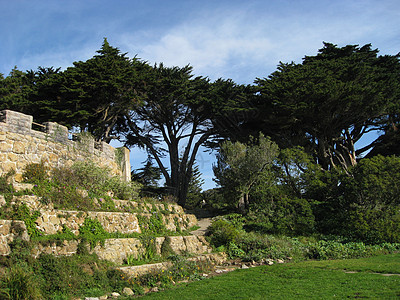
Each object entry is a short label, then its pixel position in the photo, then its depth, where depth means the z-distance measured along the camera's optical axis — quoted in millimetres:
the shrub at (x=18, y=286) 7270
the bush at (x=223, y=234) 16453
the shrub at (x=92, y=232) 10723
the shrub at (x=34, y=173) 11852
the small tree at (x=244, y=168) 21181
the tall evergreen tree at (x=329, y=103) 22969
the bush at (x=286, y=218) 18469
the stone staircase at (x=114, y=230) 9102
